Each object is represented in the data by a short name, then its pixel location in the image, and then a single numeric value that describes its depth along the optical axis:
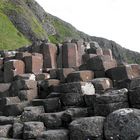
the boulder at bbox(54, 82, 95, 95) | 8.94
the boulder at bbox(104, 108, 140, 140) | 6.73
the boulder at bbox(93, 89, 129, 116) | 7.51
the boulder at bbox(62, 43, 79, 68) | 12.87
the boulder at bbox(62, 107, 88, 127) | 7.98
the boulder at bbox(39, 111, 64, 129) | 8.10
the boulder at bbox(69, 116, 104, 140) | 7.09
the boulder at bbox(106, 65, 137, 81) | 9.54
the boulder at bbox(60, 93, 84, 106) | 8.62
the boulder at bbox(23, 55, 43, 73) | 11.98
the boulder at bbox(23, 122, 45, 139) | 7.70
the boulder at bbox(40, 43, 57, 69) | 12.93
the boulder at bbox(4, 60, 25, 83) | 11.84
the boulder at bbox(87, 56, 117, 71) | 10.21
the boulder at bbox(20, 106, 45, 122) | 8.64
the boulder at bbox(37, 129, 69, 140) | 7.40
